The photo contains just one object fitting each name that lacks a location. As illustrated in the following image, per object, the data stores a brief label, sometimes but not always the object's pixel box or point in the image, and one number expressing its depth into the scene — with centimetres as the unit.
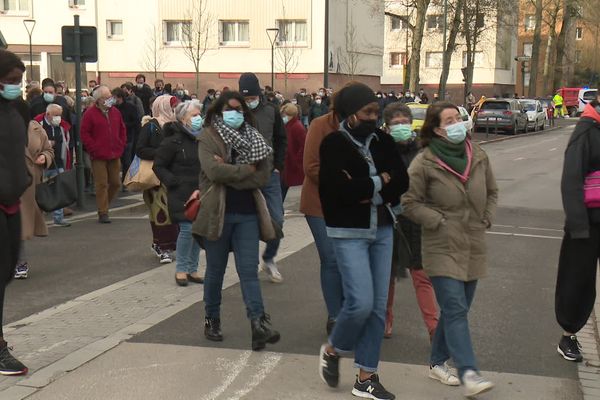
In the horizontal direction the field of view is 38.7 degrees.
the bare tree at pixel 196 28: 4741
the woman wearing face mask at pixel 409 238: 573
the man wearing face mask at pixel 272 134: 754
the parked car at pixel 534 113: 4338
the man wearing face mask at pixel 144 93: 1932
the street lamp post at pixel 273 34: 4613
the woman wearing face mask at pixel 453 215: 489
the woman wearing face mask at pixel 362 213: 477
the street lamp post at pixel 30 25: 4509
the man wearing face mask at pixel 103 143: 1179
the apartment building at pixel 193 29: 4722
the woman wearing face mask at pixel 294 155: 872
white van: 6364
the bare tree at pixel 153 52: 4856
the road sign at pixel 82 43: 1370
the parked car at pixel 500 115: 3900
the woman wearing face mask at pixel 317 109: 2697
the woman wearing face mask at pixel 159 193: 868
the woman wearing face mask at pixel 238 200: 573
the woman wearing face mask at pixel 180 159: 764
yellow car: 2480
